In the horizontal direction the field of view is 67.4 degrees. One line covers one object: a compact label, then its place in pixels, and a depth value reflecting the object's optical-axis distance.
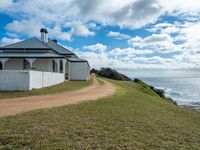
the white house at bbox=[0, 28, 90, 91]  15.09
